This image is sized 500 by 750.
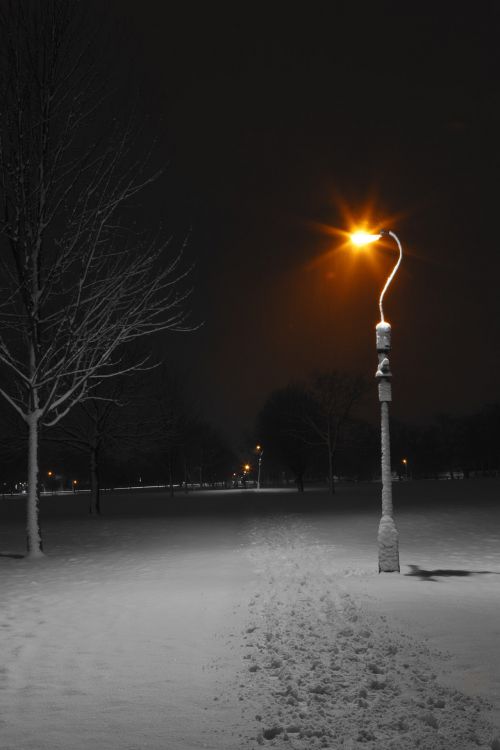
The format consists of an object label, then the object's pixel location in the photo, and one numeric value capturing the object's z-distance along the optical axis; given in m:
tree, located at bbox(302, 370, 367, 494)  55.56
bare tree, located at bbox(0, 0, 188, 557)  16.16
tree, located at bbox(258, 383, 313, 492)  65.81
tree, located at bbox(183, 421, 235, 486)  88.12
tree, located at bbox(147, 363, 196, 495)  37.16
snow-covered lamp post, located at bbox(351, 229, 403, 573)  12.45
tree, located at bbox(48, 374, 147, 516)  35.28
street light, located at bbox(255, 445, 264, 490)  74.79
